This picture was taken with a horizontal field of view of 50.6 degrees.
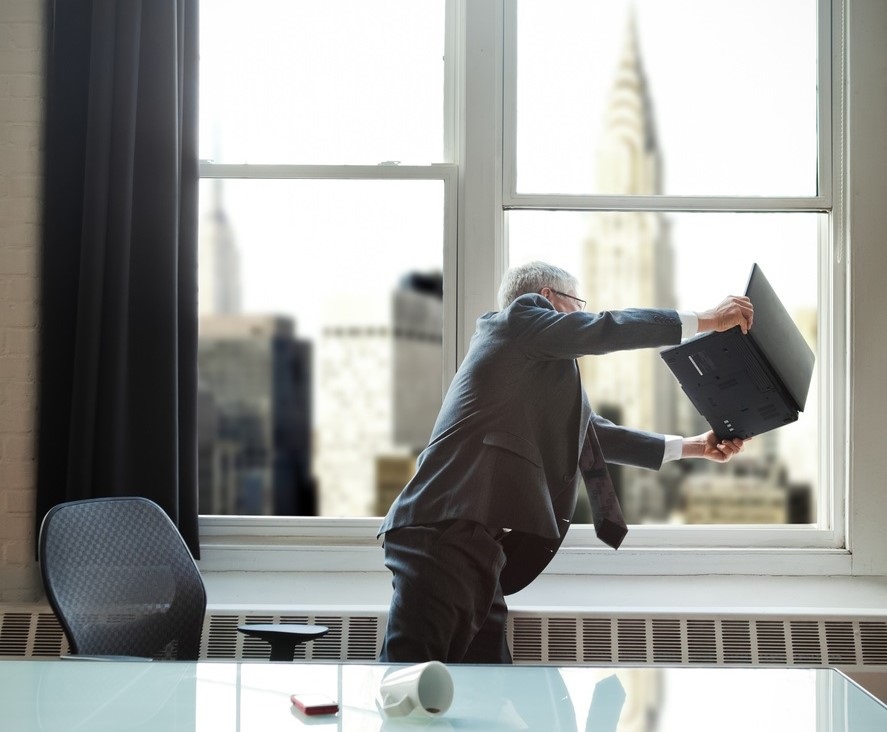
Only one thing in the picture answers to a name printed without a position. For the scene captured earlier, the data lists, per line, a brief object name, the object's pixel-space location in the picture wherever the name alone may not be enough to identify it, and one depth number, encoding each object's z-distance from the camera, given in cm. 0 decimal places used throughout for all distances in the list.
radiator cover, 254
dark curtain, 277
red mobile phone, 145
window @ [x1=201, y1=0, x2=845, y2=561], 307
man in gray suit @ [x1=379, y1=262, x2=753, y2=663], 216
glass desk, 142
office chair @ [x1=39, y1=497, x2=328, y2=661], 200
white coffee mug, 140
